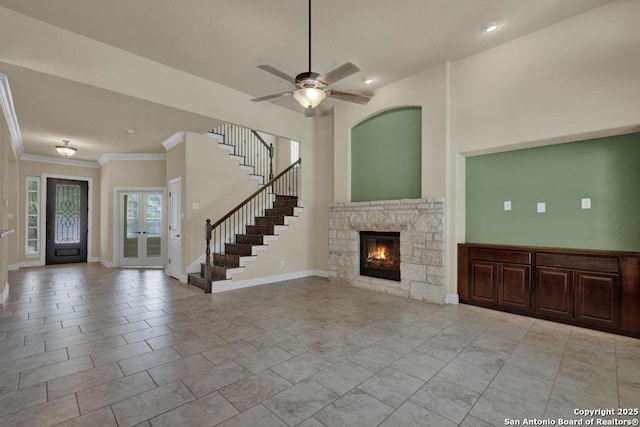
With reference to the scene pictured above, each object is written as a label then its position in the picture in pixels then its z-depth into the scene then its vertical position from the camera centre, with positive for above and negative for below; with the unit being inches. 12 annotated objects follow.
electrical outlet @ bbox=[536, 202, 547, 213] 157.5 +4.9
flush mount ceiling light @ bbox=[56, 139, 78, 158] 273.3 +61.3
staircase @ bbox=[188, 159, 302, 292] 223.3 -11.2
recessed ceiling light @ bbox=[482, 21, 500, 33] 145.2 +93.5
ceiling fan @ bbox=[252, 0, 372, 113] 117.3 +53.7
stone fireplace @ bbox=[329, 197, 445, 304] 182.5 -17.3
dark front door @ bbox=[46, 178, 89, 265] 344.8 -4.7
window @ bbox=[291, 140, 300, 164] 344.2 +74.9
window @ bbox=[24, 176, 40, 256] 328.8 -1.0
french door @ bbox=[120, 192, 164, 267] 327.0 -13.0
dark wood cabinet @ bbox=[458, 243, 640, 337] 130.8 -33.3
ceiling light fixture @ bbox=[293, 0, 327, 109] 118.5 +51.7
